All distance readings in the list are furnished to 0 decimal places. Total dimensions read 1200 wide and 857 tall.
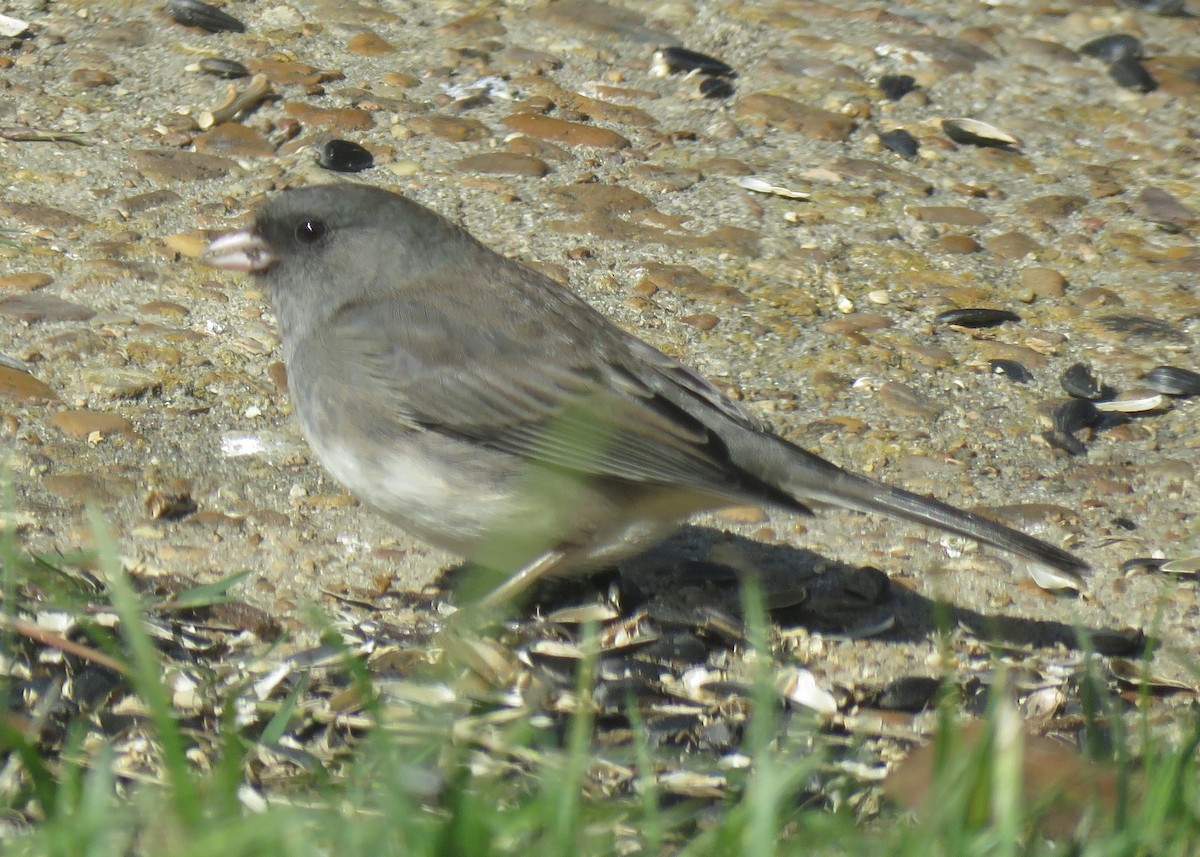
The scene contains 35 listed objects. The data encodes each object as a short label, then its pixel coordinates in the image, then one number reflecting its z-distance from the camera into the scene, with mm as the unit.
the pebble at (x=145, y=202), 7957
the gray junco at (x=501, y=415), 5832
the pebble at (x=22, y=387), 6543
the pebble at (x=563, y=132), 8969
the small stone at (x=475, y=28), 9773
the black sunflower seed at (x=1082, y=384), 7352
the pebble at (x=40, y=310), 7059
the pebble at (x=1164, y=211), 8766
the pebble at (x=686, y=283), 7926
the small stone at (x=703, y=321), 7715
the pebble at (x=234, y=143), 8531
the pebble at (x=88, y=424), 6449
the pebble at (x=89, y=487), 6055
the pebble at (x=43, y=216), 7719
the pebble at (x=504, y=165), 8617
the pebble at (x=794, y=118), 9367
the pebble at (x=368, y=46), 9492
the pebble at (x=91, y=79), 8859
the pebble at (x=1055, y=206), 8744
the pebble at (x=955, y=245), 8430
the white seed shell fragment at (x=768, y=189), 8758
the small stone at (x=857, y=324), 7758
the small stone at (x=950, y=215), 8672
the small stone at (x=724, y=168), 8898
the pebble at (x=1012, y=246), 8398
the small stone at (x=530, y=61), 9523
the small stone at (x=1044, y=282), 8141
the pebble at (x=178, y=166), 8258
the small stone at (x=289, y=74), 9070
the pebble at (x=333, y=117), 8812
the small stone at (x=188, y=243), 7734
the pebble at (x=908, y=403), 7203
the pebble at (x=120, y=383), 6727
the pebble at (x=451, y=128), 8859
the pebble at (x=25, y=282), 7270
